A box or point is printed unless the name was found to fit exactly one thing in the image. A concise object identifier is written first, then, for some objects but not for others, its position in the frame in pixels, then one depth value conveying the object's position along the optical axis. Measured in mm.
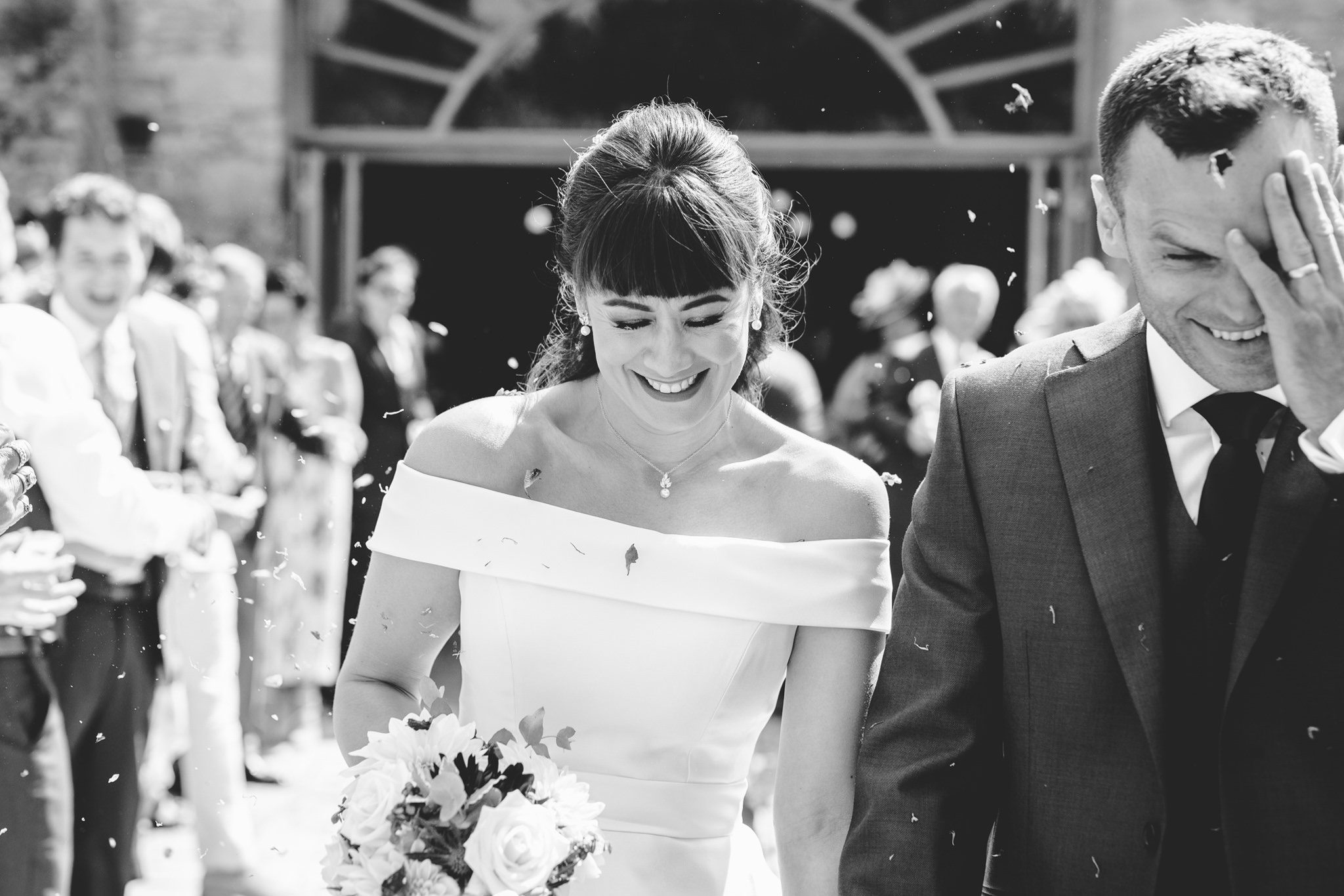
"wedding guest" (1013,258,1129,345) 6309
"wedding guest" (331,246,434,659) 7352
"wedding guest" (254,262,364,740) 7133
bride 2652
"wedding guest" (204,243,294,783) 6105
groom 2037
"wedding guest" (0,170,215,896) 3748
